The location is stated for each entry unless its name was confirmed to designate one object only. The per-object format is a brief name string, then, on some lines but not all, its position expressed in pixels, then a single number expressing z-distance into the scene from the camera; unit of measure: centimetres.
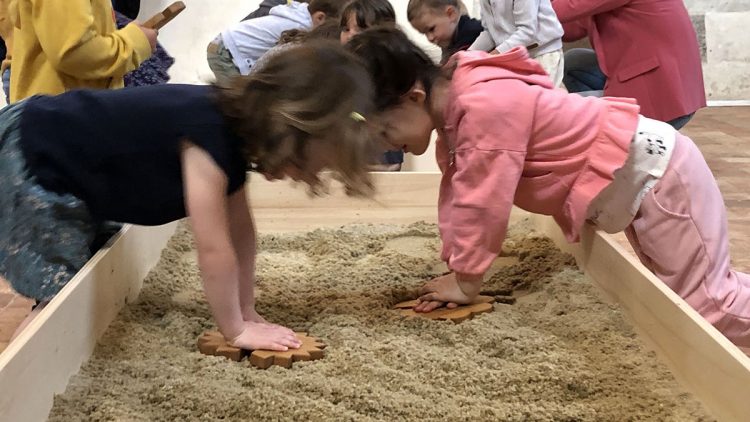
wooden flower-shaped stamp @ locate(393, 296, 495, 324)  123
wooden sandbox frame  84
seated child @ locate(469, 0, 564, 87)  214
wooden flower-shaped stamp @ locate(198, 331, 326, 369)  106
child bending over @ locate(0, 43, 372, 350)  100
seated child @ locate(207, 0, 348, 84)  248
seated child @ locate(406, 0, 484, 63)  229
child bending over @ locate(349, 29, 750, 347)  117
